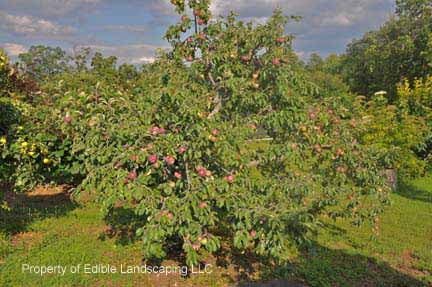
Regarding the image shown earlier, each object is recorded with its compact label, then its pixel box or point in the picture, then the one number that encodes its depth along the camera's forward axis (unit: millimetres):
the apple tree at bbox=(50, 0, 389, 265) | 3123
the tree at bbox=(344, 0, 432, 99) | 19688
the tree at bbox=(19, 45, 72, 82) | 42006
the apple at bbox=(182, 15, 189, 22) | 3973
